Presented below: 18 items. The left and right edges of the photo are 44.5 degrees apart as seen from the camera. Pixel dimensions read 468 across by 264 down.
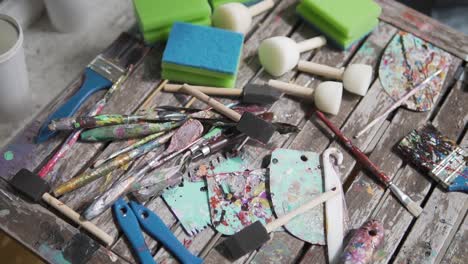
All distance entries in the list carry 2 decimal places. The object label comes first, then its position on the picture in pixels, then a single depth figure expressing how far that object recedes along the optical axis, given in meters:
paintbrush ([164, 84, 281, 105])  1.24
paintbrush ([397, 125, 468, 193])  1.17
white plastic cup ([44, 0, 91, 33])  1.55
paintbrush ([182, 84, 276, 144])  1.15
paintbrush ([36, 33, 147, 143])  1.22
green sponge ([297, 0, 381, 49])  1.33
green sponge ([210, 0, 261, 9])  1.38
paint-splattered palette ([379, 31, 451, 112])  1.29
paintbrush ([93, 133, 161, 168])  1.16
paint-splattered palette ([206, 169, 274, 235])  1.09
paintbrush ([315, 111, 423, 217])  1.14
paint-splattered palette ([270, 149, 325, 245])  1.09
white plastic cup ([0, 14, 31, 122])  1.25
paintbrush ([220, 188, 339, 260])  1.05
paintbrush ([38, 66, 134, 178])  1.15
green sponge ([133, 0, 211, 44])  1.30
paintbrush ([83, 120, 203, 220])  1.08
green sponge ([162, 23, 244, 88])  1.25
